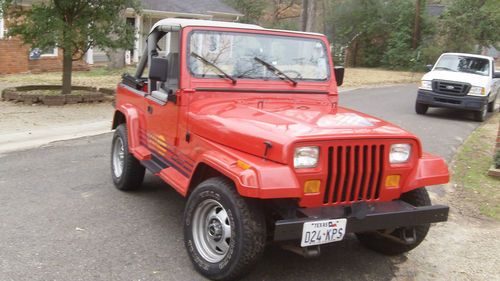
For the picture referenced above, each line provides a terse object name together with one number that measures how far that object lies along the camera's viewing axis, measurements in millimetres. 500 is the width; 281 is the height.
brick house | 18141
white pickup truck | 12609
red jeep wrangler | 3301
